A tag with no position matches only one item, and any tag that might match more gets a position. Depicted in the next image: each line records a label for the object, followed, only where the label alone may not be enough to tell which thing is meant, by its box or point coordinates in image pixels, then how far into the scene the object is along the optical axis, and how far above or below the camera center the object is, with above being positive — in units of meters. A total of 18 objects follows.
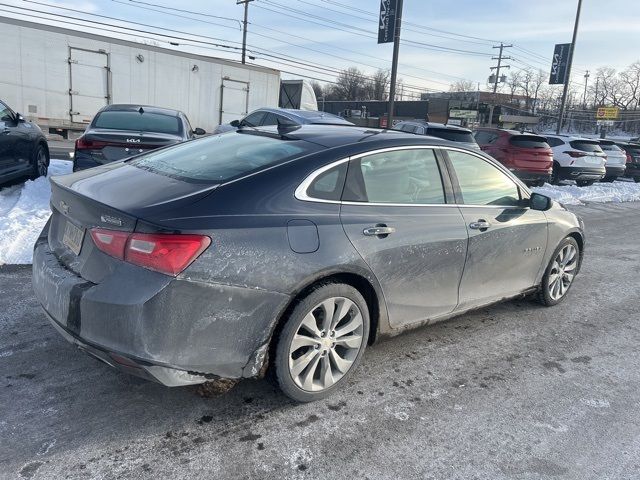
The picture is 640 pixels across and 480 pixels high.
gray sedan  2.46 -0.71
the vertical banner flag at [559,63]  26.30 +4.04
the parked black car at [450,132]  12.31 +0.06
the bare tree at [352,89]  92.34 +6.84
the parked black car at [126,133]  6.89 -0.33
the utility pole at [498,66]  64.49 +9.01
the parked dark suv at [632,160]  20.28 -0.41
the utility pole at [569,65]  23.85 +3.77
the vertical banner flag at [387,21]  15.74 +3.30
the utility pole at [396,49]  15.49 +2.41
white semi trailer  15.42 +1.00
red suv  13.30 -0.34
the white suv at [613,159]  18.11 -0.39
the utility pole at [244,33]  38.78 +6.27
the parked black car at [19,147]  7.28 -0.70
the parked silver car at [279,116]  10.05 +0.09
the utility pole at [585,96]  96.84 +9.43
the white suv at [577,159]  15.58 -0.43
